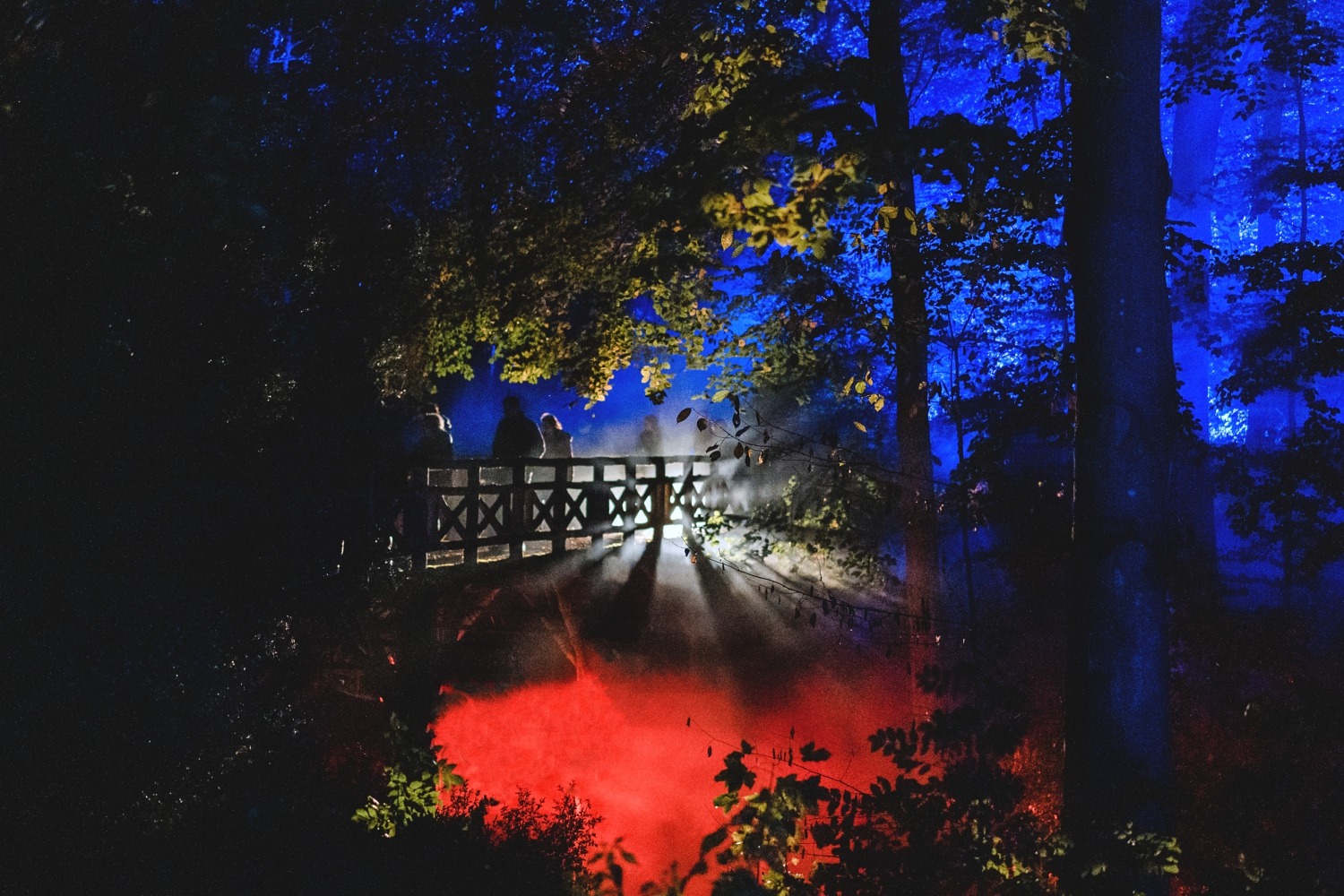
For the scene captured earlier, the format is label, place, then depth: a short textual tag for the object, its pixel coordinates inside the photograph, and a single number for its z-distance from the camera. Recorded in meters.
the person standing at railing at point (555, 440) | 15.30
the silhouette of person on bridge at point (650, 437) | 17.55
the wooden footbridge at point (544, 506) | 11.91
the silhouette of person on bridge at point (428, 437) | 12.06
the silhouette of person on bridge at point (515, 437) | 13.70
